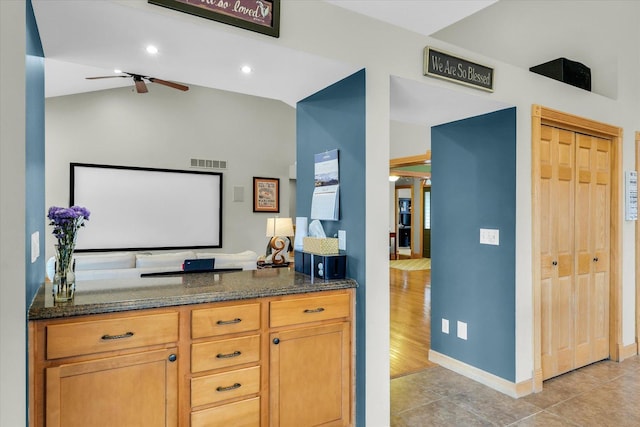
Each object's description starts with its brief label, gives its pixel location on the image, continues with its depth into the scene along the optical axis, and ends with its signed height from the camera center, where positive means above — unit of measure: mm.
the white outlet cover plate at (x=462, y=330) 3244 -978
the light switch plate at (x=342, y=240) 2402 -157
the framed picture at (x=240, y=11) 1721 +956
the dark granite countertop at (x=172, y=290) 1594 -377
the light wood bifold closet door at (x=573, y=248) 3090 -284
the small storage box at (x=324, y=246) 2326 -187
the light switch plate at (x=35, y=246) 1627 -136
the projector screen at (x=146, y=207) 6852 +165
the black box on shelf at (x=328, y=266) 2277 -306
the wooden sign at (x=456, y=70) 2430 +964
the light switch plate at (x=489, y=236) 3005 -171
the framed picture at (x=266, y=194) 8281 +455
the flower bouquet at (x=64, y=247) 1692 -143
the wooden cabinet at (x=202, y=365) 1549 -700
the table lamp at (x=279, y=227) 5004 -157
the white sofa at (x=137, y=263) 3994 -555
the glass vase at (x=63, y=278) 1714 -285
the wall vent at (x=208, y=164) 7703 +1049
